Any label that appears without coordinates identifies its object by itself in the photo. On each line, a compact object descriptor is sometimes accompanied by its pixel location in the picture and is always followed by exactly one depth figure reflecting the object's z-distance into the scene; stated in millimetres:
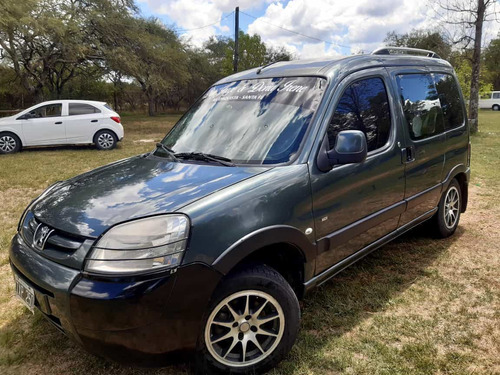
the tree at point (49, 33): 14992
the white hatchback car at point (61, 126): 11062
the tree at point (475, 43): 14047
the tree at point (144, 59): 18656
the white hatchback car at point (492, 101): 39312
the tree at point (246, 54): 38406
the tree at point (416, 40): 37469
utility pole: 20750
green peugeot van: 1906
